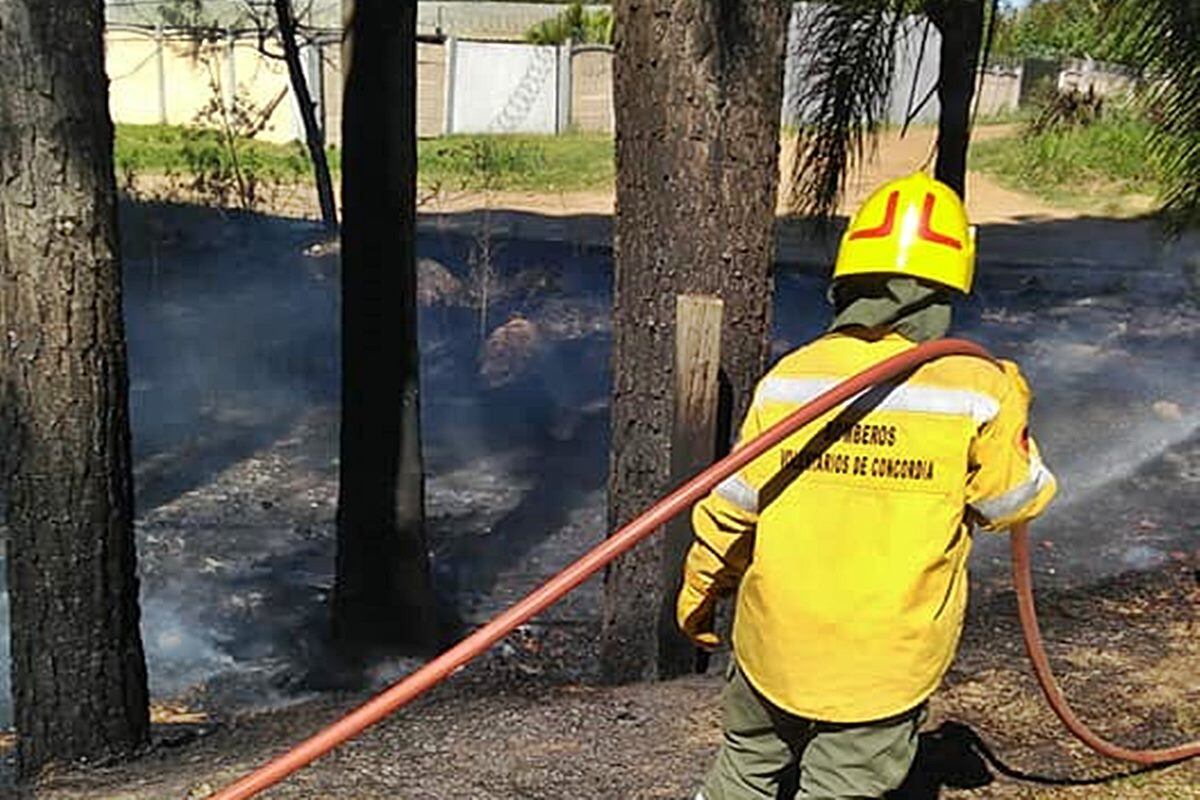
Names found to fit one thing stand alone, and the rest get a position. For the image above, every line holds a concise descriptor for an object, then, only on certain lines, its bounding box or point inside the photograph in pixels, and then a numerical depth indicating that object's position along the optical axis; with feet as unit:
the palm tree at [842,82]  22.74
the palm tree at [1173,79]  17.22
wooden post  13.65
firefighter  8.78
